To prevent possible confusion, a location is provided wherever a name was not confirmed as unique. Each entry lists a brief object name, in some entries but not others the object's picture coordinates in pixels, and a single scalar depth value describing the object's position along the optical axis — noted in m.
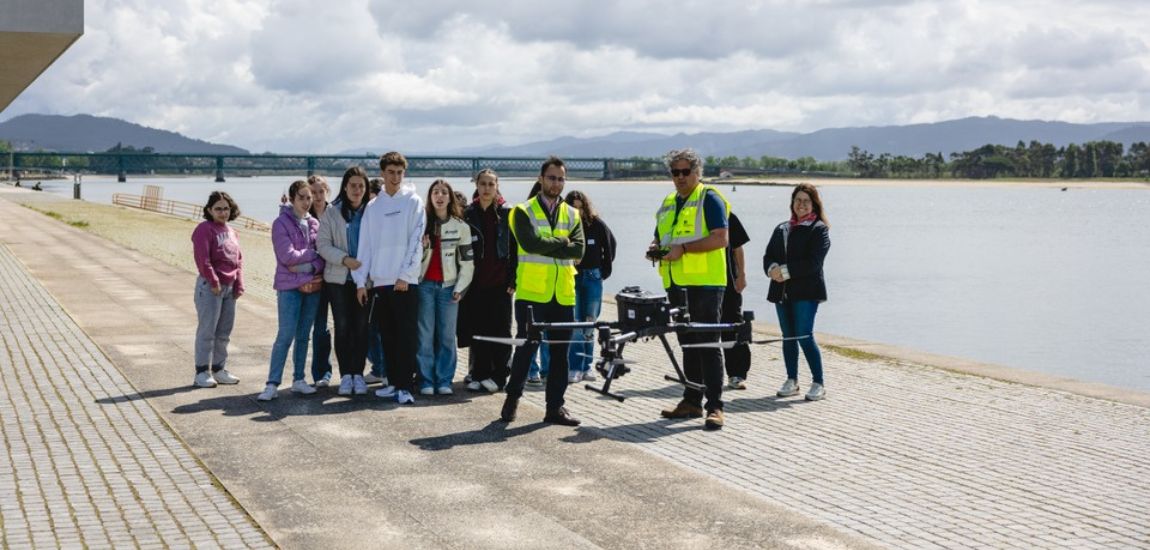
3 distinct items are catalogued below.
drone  9.08
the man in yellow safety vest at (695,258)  9.05
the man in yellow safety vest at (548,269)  8.95
